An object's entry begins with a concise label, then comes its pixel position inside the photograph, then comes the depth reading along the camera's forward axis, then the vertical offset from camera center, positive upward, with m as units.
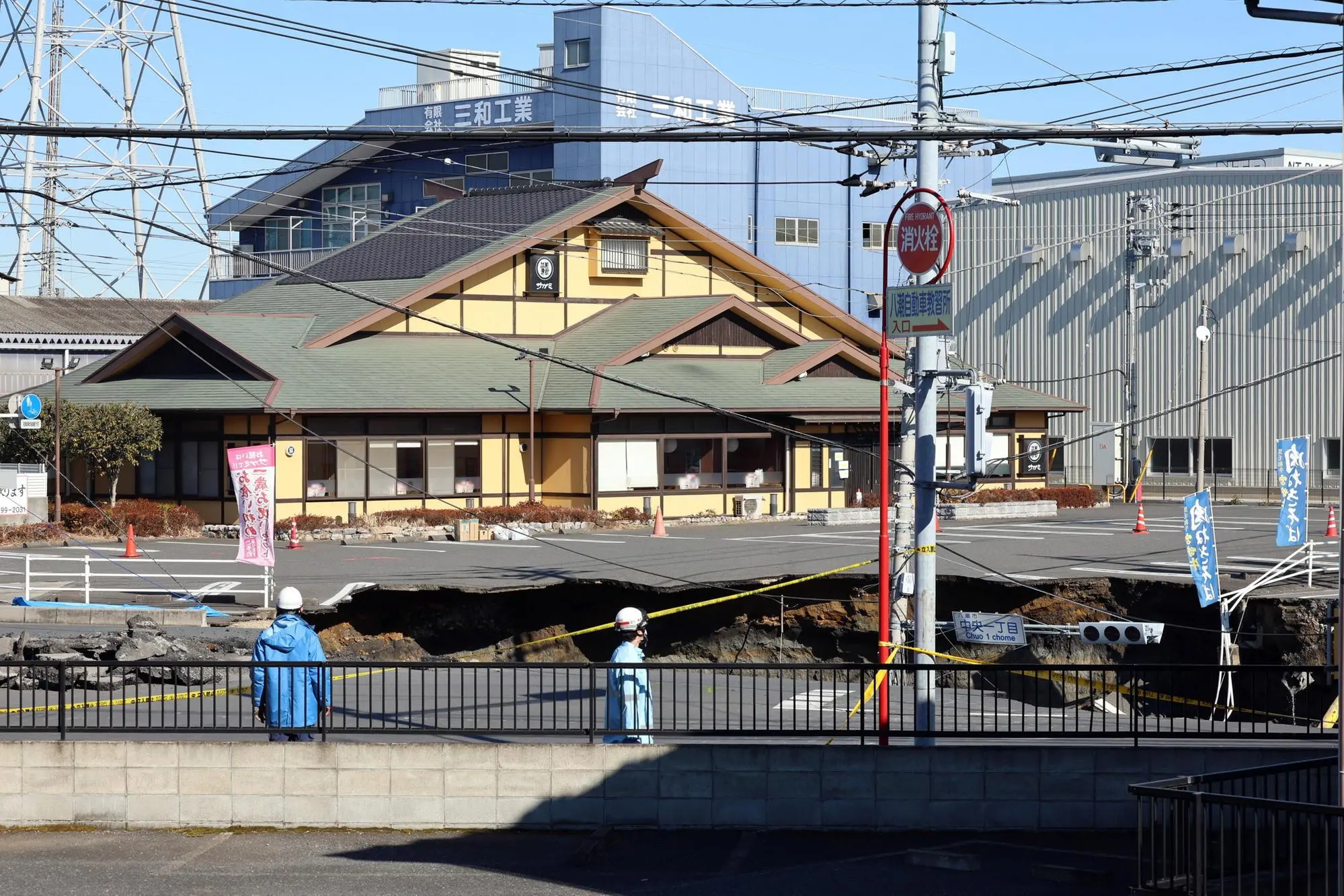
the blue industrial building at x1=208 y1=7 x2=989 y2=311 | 63.00 +13.00
